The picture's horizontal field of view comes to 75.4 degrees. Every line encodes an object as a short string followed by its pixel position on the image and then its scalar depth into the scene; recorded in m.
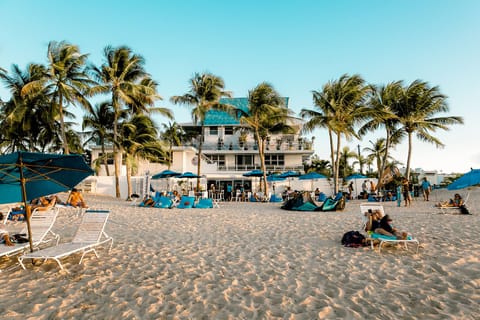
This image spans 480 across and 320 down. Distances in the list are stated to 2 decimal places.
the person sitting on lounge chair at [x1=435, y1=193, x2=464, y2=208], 12.28
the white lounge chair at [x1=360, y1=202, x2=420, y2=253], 5.82
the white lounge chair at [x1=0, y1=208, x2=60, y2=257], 5.73
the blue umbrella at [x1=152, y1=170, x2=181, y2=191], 18.50
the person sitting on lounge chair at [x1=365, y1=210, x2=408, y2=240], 6.08
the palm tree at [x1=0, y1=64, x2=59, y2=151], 20.34
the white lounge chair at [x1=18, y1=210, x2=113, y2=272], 4.76
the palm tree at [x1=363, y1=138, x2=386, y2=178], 38.62
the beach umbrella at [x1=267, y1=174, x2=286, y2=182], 21.77
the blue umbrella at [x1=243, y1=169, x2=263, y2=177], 21.26
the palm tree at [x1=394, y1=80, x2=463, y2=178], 21.41
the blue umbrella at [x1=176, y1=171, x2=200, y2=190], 19.31
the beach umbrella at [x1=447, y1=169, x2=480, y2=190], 11.41
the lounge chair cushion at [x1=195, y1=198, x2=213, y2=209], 15.55
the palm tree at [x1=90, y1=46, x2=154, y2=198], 21.12
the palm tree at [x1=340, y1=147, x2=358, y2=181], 39.91
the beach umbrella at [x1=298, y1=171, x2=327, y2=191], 19.25
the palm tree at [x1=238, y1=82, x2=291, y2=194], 21.92
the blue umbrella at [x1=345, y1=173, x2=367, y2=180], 23.45
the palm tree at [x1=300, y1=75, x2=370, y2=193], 18.83
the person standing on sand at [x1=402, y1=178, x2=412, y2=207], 15.43
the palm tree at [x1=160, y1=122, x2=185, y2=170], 33.50
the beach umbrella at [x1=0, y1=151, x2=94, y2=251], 4.70
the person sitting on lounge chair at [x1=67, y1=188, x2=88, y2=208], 11.96
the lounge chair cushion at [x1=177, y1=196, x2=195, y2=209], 15.13
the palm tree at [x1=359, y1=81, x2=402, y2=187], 21.98
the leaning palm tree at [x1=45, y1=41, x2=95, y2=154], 19.44
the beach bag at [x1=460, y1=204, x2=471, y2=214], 11.57
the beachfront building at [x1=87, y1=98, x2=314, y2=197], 27.03
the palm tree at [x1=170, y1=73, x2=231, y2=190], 22.23
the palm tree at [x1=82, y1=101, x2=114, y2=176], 23.49
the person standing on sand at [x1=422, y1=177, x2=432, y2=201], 19.39
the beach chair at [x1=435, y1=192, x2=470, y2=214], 12.64
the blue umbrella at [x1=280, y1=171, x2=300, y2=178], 20.66
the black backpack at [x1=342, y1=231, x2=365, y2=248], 6.28
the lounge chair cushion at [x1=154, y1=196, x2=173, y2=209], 15.42
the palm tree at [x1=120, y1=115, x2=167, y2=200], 21.31
